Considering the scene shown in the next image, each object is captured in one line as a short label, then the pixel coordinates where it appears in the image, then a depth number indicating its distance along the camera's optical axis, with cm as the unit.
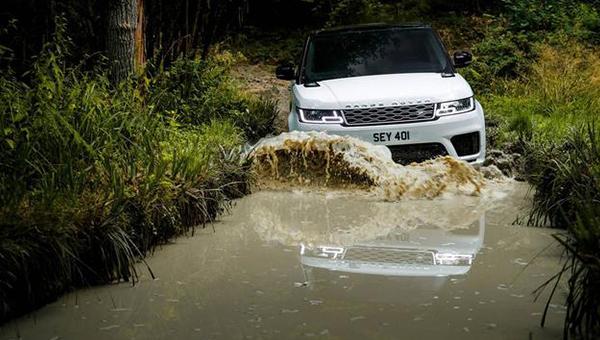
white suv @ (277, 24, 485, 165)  901
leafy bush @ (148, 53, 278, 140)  1034
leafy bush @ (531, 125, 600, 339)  392
